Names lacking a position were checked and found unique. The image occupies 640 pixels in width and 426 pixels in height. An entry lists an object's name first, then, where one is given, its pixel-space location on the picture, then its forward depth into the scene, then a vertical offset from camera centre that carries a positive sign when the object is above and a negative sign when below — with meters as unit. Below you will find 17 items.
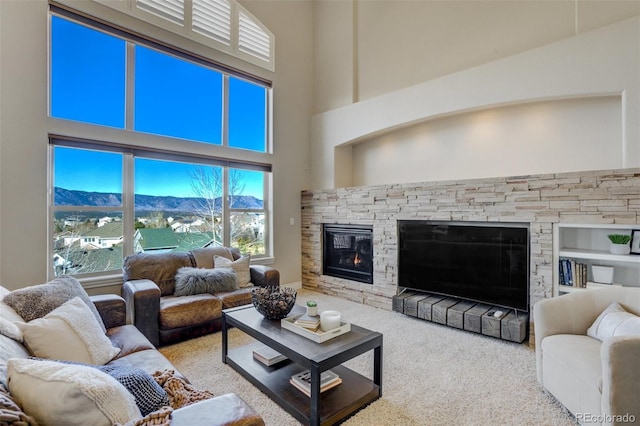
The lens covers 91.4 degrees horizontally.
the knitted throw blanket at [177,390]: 1.49 -0.89
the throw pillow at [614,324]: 1.90 -0.72
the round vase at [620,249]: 2.87 -0.35
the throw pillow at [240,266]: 3.96 -0.68
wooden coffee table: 1.90 -1.22
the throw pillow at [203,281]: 3.52 -0.78
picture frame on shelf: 2.92 -0.29
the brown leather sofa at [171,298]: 2.98 -0.91
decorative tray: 2.11 -0.84
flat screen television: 3.38 -0.58
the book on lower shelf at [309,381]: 2.15 -1.19
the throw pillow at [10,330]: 1.57 -0.59
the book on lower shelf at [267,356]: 2.52 -1.18
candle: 2.22 -0.78
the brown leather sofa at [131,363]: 0.98 -0.76
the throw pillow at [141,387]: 1.29 -0.75
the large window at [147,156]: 3.44 +0.74
